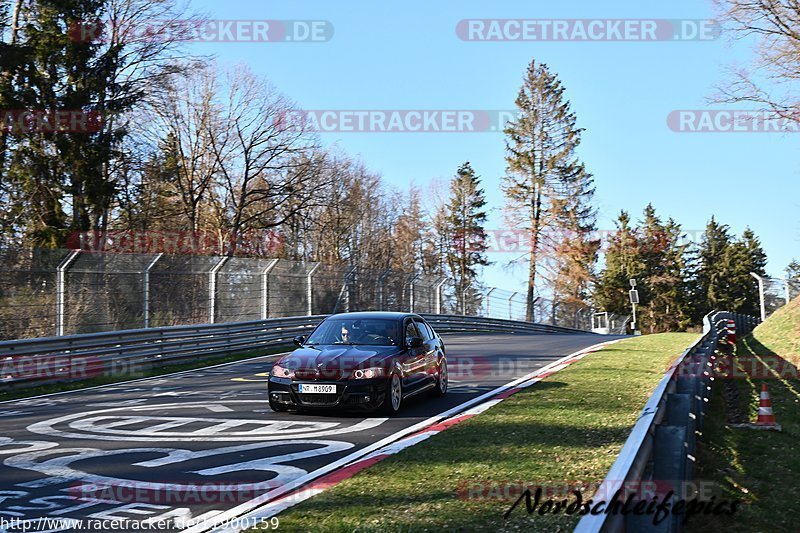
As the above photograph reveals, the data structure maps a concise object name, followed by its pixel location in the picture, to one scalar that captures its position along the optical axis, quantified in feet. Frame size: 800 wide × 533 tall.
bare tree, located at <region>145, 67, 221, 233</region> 136.36
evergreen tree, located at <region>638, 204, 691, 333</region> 256.52
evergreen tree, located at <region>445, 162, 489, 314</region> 244.83
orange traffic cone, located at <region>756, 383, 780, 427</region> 37.09
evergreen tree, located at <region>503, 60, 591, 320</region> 194.90
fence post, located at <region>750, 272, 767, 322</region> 134.25
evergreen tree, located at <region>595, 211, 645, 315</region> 250.98
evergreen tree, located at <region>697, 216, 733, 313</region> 282.56
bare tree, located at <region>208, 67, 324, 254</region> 139.64
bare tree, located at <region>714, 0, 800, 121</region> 78.89
